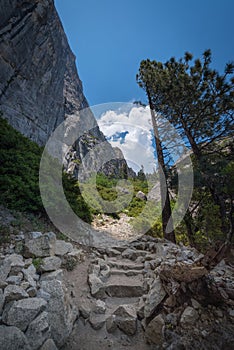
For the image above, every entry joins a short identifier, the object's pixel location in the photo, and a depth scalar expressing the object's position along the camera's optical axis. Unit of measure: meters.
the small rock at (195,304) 2.33
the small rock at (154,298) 2.57
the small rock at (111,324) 2.51
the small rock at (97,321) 2.53
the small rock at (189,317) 2.17
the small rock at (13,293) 2.11
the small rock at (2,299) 2.00
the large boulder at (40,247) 3.18
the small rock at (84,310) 2.65
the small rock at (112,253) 5.05
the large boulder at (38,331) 1.83
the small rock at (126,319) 2.48
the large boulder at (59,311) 2.13
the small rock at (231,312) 2.14
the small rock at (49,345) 1.83
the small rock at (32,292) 2.29
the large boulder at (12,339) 1.69
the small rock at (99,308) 2.80
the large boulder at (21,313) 1.90
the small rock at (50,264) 2.94
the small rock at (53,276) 2.73
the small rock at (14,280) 2.32
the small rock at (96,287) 3.21
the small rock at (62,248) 3.79
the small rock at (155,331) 2.27
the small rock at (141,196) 13.80
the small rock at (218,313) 2.18
